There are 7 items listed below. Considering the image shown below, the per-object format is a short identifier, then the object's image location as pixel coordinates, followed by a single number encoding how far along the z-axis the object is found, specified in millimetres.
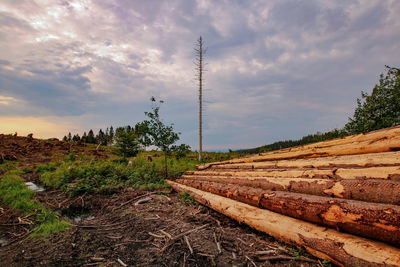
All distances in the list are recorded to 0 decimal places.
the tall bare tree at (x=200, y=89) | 16078
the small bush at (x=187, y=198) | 5105
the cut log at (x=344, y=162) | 2933
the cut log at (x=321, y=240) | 1798
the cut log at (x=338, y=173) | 2533
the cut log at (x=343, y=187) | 2205
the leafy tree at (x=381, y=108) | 11211
